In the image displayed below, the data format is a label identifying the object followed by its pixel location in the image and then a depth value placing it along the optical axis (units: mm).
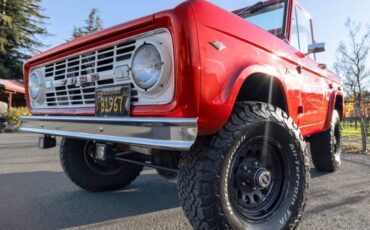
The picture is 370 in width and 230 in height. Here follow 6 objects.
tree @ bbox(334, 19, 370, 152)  8773
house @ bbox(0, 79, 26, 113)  18969
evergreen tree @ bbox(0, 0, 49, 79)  28609
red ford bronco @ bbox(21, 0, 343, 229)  1797
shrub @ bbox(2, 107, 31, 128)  15797
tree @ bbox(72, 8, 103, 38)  41319
